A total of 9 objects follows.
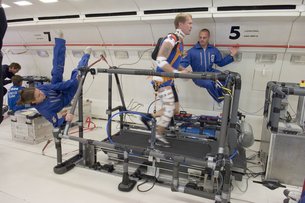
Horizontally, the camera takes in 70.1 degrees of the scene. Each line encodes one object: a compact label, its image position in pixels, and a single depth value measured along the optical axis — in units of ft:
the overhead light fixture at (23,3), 11.42
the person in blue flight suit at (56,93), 8.50
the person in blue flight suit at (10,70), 14.83
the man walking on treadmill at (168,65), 7.68
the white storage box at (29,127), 10.59
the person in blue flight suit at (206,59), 10.32
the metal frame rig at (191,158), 6.10
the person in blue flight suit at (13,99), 11.23
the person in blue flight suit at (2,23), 5.22
